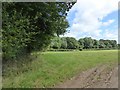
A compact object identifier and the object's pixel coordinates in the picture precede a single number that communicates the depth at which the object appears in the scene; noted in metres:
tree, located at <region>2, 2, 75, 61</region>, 4.08
